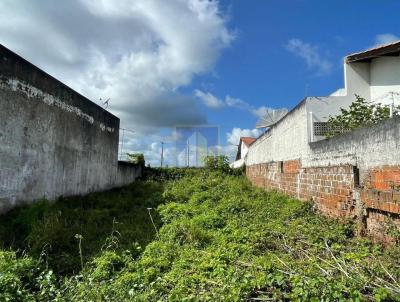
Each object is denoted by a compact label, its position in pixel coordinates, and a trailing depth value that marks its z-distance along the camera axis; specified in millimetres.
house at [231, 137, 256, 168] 25069
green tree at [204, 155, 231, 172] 14961
